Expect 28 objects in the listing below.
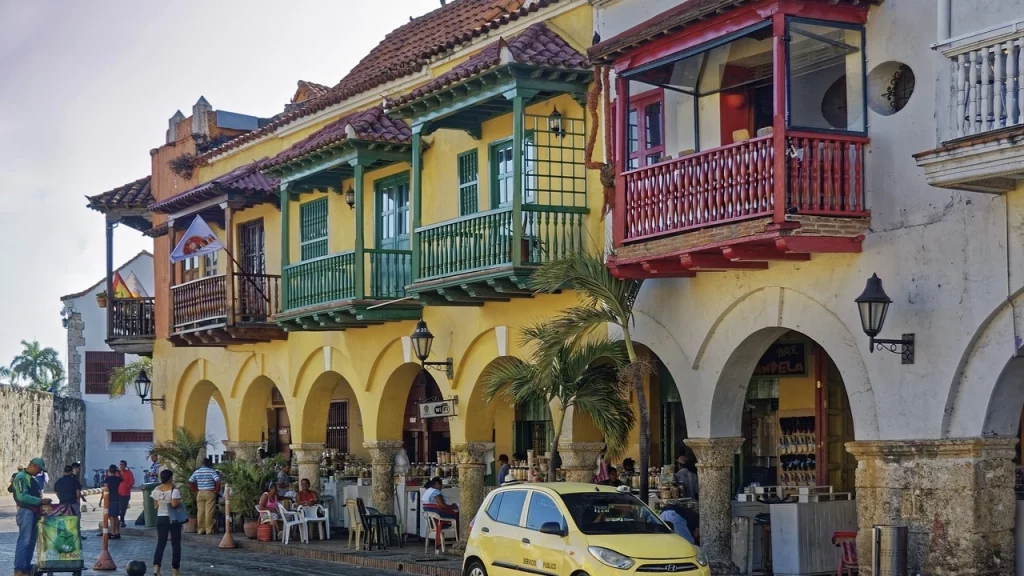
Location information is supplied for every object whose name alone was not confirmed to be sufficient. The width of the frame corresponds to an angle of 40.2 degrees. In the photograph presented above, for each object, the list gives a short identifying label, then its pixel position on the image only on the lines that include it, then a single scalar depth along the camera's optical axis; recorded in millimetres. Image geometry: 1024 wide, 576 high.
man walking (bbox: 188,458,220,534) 26547
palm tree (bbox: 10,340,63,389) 81250
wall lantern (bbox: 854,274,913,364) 13570
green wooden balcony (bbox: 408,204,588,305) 18312
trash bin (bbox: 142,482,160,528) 29469
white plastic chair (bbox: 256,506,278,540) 24516
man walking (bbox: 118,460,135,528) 29484
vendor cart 17375
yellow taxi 13539
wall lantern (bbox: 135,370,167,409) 31094
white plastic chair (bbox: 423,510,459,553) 21125
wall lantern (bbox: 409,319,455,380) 20484
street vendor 17906
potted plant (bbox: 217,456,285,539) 25766
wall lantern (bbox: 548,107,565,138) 19000
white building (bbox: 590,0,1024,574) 12836
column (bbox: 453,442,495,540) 21016
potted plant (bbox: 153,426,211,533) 27461
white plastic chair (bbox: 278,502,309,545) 24062
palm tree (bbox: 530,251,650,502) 16391
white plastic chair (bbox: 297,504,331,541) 24219
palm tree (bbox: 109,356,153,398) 41031
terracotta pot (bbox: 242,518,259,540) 25077
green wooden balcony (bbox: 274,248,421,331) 22016
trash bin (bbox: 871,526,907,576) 13242
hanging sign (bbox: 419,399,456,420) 21422
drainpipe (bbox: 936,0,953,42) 12758
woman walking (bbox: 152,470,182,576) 18469
